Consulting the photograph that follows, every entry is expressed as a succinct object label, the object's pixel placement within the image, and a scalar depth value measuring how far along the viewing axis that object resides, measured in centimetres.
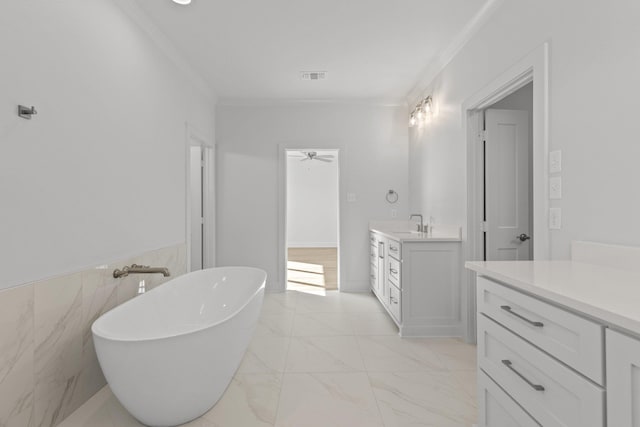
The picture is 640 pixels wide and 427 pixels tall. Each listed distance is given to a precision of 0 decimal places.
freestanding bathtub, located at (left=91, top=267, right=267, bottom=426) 146
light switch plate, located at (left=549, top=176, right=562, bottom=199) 177
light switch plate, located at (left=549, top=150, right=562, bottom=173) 177
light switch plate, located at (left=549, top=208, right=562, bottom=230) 177
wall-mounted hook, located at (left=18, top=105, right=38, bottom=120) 152
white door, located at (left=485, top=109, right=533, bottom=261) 281
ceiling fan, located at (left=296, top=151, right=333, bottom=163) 778
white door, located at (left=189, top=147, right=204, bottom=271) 430
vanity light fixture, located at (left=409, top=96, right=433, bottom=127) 374
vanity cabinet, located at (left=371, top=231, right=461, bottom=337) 301
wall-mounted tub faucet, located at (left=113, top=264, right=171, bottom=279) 229
